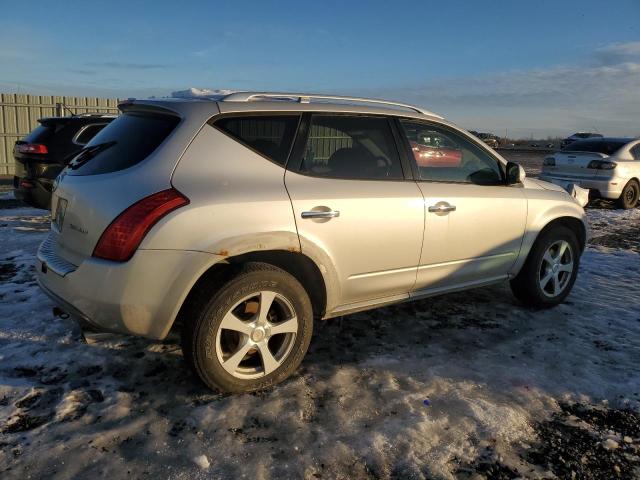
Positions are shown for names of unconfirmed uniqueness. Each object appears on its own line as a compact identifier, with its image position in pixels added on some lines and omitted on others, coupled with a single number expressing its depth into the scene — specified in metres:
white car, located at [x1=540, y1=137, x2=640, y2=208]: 10.61
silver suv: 2.68
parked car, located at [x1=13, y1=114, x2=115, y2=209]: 7.09
